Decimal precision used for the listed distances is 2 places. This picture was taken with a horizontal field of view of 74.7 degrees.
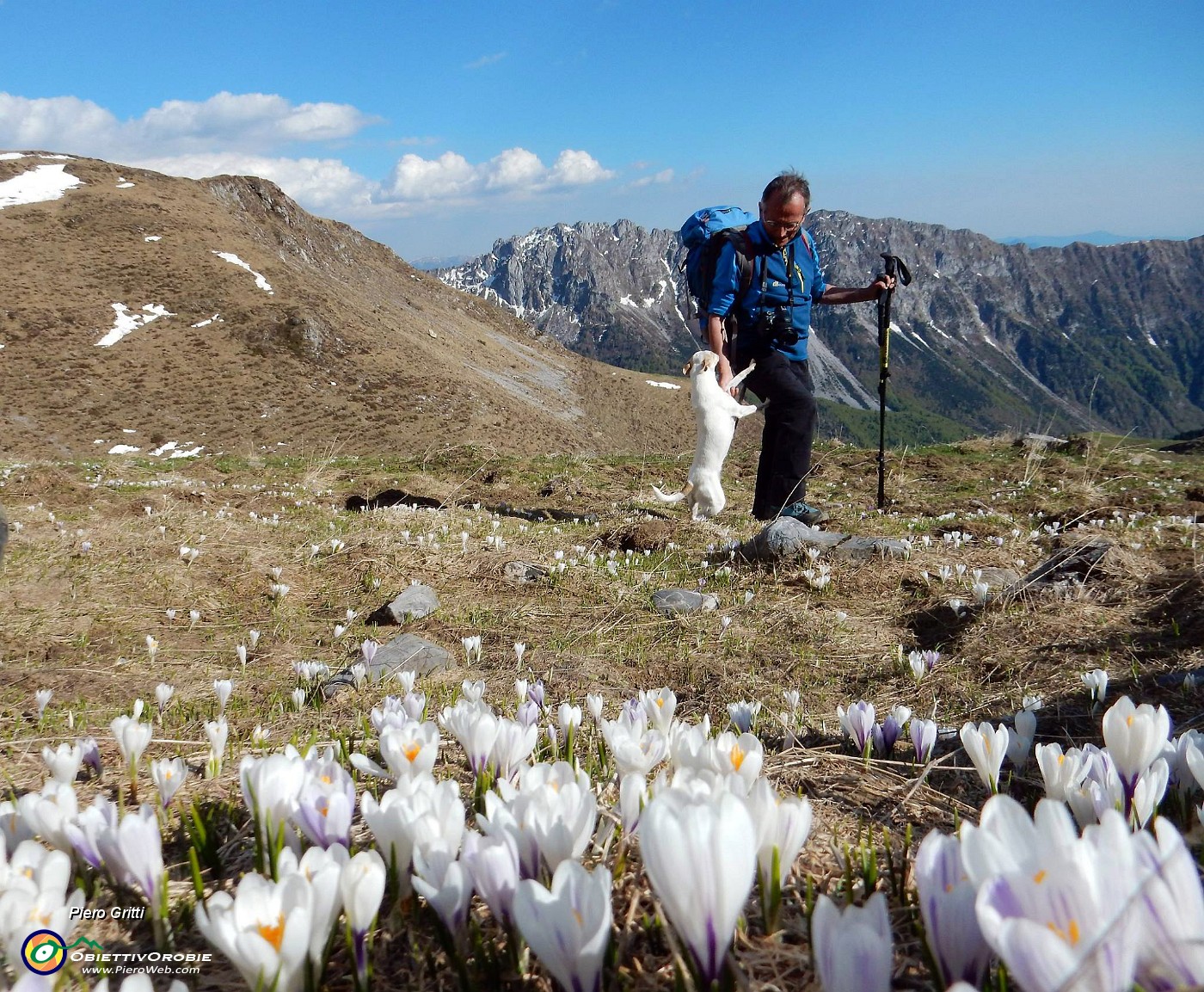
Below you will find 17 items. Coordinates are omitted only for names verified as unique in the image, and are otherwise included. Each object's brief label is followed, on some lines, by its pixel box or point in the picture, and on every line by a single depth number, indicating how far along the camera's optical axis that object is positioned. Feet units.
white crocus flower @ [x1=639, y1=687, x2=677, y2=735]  7.95
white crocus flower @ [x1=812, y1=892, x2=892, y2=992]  3.52
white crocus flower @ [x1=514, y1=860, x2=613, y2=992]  3.92
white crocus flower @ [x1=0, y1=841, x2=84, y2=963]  4.56
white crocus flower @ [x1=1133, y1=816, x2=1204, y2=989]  3.21
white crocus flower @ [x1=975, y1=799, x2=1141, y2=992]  2.98
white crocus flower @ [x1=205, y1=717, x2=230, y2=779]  8.07
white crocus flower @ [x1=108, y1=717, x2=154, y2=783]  7.86
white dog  27.40
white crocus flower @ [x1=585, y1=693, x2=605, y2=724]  8.68
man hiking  26.25
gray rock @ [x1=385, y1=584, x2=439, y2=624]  18.13
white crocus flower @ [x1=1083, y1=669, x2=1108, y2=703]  10.19
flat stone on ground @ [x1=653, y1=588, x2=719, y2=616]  18.81
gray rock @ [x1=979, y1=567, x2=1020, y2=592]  19.20
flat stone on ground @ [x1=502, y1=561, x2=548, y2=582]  21.86
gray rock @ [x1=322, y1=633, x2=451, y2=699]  13.92
